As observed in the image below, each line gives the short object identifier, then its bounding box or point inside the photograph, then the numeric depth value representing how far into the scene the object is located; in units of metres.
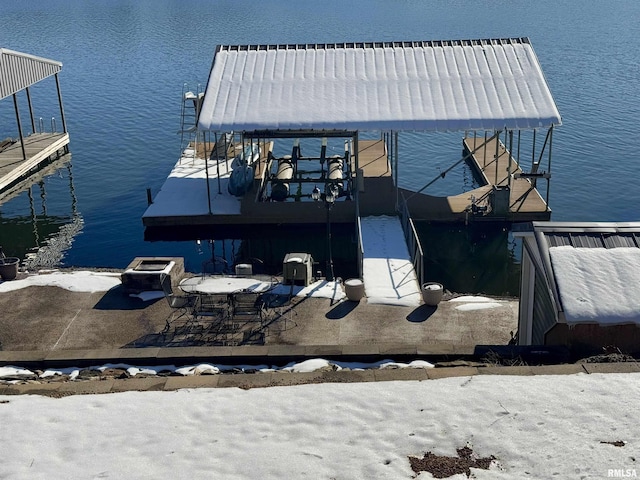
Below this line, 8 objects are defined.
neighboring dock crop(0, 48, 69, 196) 34.41
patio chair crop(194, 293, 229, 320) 16.95
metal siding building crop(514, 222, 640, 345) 12.30
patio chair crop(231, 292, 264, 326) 17.12
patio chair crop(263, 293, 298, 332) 17.09
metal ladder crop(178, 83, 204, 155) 34.53
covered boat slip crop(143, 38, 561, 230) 27.38
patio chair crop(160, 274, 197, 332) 17.17
